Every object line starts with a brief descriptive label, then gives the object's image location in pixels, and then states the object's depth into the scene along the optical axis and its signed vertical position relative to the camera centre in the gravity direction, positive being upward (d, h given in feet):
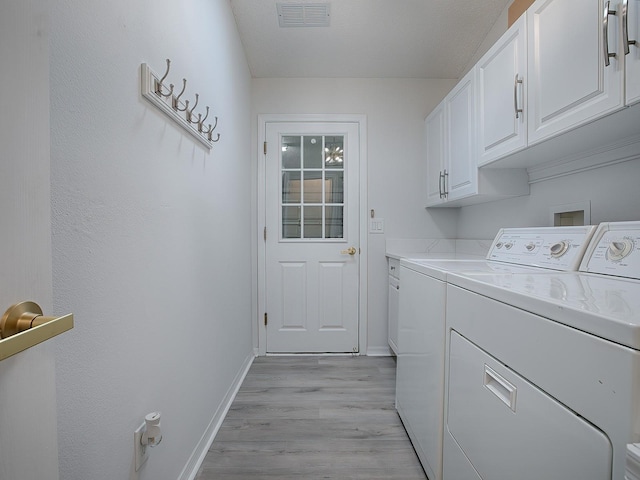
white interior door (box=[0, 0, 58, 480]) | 1.21 +0.04
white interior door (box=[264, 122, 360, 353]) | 8.63 -0.89
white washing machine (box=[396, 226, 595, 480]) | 3.80 -1.04
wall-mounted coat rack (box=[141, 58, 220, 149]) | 3.00 +1.60
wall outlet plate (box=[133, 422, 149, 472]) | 2.85 -2.07
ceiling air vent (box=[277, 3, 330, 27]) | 6.14 +4.76
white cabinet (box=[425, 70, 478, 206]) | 5.95 +2.07
